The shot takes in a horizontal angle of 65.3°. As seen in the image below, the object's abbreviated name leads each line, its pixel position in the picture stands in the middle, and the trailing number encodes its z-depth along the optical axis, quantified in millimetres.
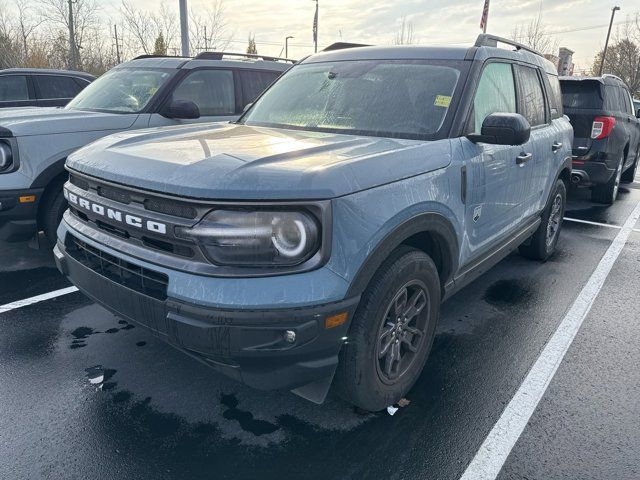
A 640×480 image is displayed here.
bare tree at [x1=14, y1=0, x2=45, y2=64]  24664
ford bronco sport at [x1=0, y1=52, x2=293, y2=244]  4340
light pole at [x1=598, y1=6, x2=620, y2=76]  41656
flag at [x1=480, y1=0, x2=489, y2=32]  18766
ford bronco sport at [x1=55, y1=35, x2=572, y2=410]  2066
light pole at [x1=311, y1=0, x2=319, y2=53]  31472
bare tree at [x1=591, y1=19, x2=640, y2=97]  39469
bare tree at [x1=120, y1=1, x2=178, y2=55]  25841
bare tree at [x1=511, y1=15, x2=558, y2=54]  29341
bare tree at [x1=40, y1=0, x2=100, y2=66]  24953
